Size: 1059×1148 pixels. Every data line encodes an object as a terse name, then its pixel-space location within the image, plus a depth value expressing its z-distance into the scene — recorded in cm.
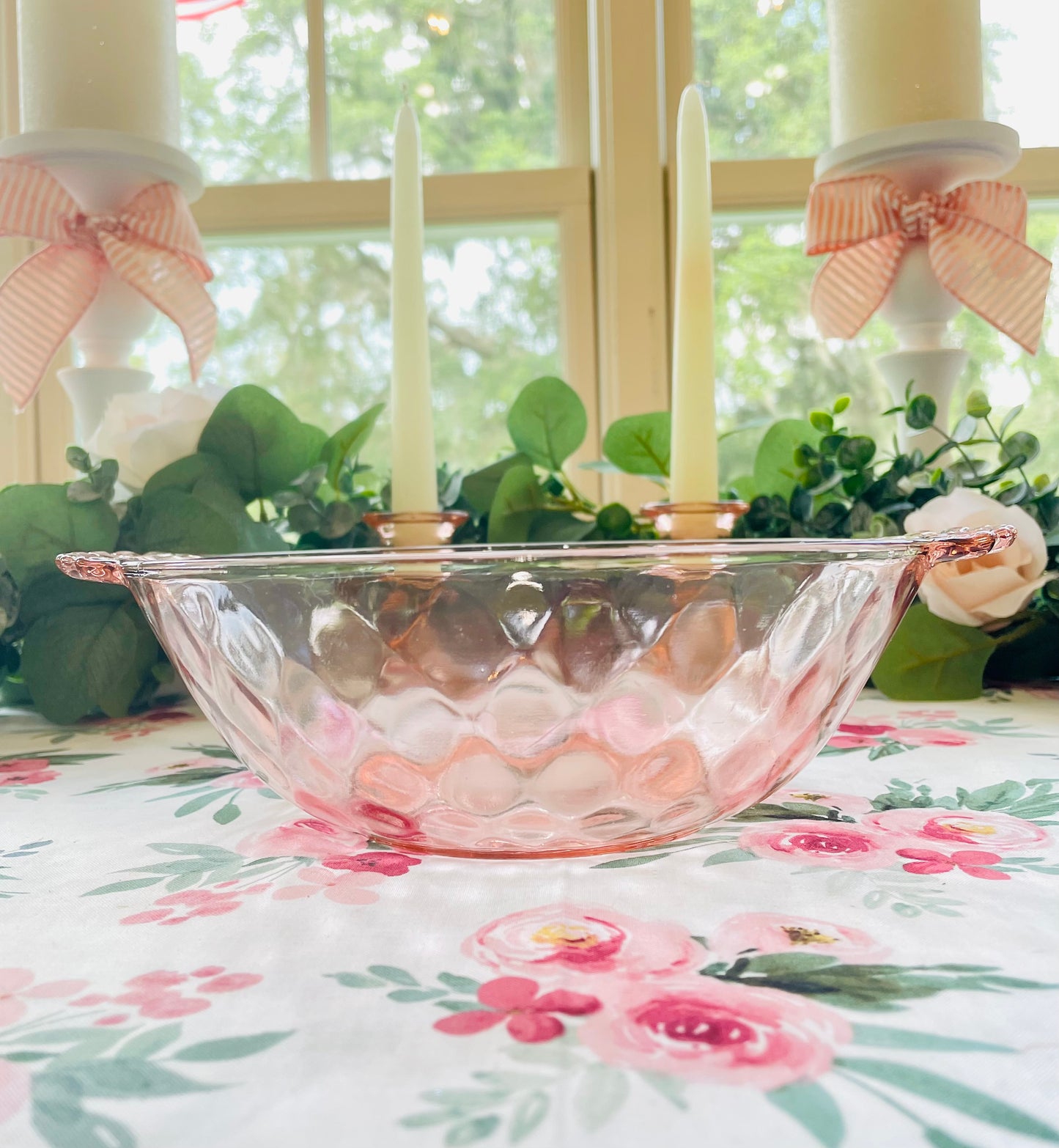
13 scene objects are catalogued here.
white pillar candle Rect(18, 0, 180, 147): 65
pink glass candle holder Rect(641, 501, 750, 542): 41
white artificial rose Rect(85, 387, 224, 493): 56
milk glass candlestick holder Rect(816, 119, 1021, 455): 64
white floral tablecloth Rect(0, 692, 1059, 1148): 15
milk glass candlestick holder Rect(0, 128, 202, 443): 63
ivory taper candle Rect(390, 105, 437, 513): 49
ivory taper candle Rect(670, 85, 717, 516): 43
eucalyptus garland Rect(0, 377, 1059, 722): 52
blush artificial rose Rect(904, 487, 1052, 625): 53
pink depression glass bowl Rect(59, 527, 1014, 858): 24
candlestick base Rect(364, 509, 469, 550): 46
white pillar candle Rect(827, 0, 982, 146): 66
